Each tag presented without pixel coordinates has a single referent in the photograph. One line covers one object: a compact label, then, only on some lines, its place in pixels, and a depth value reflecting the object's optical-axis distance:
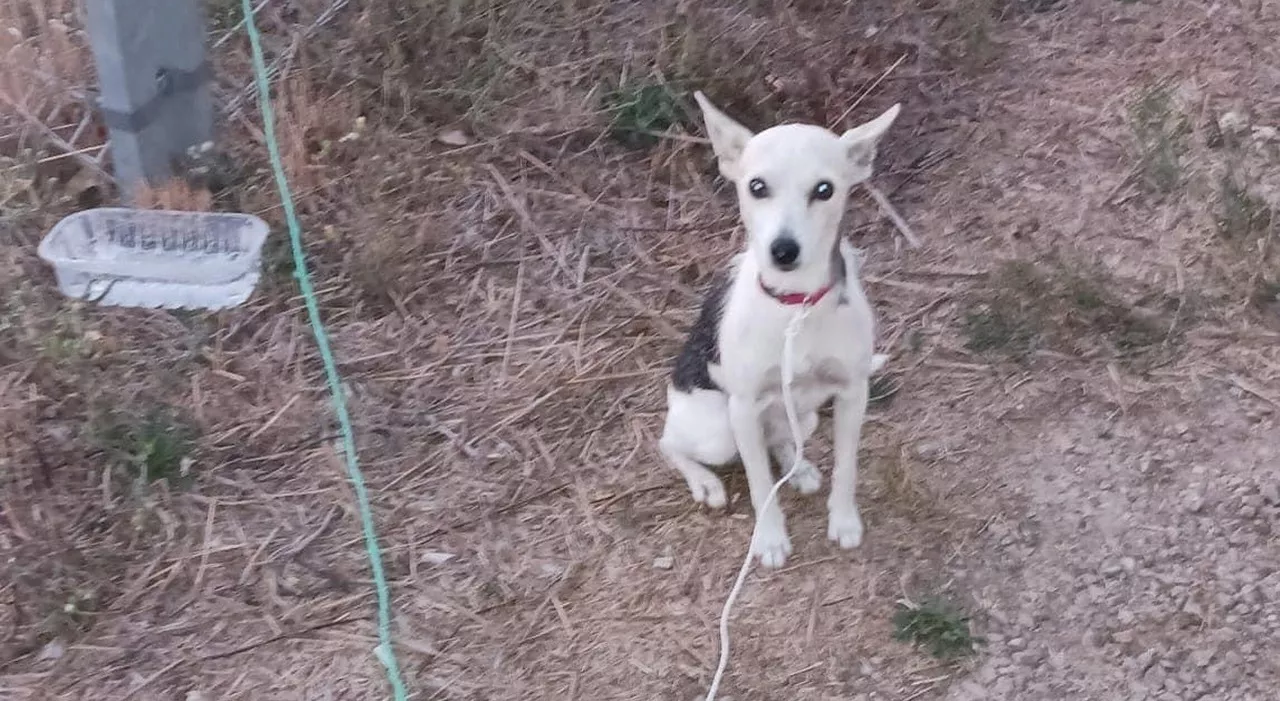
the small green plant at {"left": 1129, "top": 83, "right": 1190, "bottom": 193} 3.80
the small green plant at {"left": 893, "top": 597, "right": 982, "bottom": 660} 2.69
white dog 2.37
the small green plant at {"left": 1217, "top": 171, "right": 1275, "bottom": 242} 3.59
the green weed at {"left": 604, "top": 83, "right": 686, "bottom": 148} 4.11
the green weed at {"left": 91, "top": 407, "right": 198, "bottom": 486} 3.09
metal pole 3.45
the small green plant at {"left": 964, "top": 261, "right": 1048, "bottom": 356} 3.40
